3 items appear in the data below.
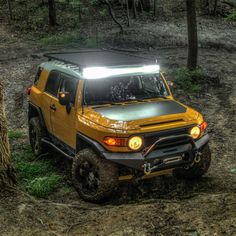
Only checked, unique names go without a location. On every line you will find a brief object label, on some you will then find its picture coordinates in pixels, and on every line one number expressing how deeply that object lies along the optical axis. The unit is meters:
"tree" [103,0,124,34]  23.80
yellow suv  6.25
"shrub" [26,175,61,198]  6.93
